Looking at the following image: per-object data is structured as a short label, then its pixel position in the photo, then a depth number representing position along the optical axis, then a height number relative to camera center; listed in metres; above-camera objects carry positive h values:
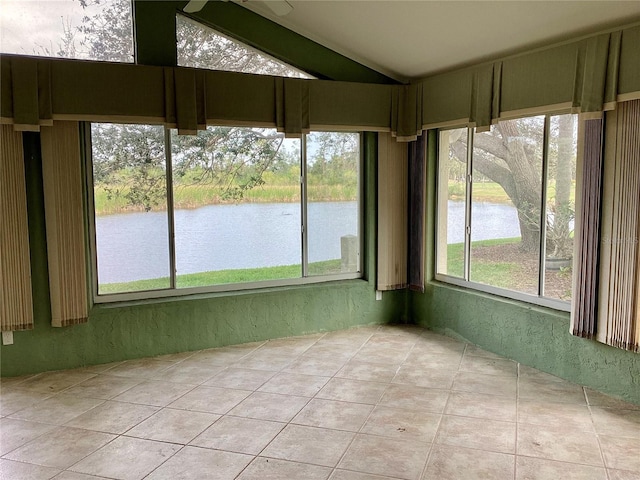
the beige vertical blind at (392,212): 5.58 -0.09
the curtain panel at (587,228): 3.75 -0.20
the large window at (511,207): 4.25 -0.04
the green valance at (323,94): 3.68 +0.97
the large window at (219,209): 4.67 -0.03
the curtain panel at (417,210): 5.51 -0.07
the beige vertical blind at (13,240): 4.12 -0.27
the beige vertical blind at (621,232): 3.55 -0.21
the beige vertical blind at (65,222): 4.27 -0.13
